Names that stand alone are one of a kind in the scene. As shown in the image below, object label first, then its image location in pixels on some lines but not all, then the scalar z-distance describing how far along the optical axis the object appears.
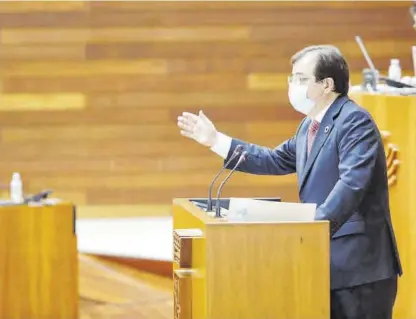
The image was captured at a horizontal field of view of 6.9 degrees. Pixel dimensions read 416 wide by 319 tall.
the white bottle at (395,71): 14.21
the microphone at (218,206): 11.87
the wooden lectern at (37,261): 13.92
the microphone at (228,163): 12.07
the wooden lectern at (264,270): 11.57
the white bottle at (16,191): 14.04
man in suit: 11.77
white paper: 11.65
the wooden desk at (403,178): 13.09
